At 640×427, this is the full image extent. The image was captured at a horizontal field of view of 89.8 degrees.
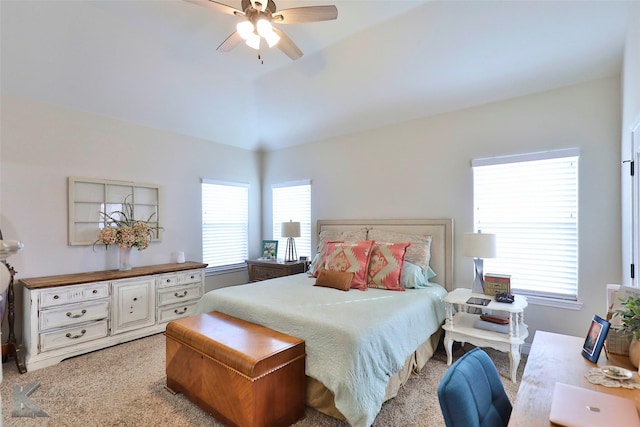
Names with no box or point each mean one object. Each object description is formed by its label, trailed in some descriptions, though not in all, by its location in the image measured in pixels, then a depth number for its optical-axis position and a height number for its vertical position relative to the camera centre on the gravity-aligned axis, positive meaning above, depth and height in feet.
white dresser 9.99 -3.39
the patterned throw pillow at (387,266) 10.82 -1.89
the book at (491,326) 9.35 -3.47
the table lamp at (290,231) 15.66 -0.96
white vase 12.44 -1.82
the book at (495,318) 9.68 -3.34
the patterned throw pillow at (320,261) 12.26 -2.01
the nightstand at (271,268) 14.94 -2.74
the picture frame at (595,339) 4.90 -2.03
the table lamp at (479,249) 9.86 -1.21
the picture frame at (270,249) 16.92 -2.01
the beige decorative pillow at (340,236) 13.76 -1.12
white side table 8.85 -3.54
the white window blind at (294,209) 16.79 +0.12
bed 6.69 -2.78
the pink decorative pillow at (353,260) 11.01 -1.75
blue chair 3.66 -2.28
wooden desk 3.85 -2.37
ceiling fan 7.47 +4.70
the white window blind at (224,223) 16.22 -0.62
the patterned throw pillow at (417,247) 11.74 -1.36
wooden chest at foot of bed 6.64 -3.59
